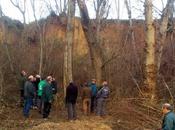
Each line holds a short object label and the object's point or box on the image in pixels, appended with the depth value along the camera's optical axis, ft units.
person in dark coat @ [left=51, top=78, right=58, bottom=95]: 33.20
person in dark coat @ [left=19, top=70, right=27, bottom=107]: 32.29
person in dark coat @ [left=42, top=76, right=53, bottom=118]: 28.91
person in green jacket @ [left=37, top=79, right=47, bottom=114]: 29.24
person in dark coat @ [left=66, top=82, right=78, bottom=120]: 29.22
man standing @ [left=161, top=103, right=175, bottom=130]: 17.28
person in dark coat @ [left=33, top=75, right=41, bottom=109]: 32.88
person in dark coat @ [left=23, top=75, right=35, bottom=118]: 29.30
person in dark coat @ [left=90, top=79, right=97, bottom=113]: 32.66
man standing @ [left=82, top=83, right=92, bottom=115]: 31.69
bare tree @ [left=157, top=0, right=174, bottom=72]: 34.82
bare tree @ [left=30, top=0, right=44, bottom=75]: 48.08
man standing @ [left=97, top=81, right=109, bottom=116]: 31.65
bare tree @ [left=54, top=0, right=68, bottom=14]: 55.82
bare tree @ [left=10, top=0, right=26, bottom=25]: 56.36
